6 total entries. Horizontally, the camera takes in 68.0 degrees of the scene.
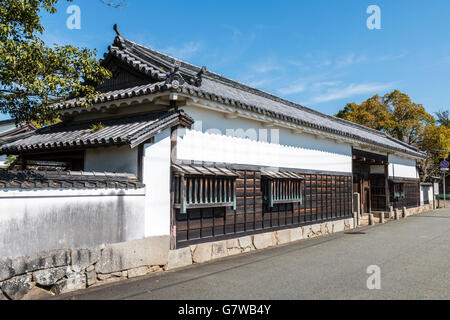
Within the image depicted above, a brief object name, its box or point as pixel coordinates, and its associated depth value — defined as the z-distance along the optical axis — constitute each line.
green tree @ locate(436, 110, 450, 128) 54.31
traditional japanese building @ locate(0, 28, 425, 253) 6.93
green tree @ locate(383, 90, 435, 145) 33.03
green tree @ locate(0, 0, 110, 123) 5.36
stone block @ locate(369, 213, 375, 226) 18.09
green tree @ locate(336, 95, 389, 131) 34.11
